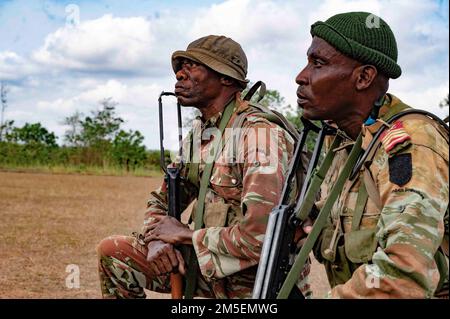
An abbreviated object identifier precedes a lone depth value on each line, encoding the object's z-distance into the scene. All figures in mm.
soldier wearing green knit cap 2131
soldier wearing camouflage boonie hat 3244
